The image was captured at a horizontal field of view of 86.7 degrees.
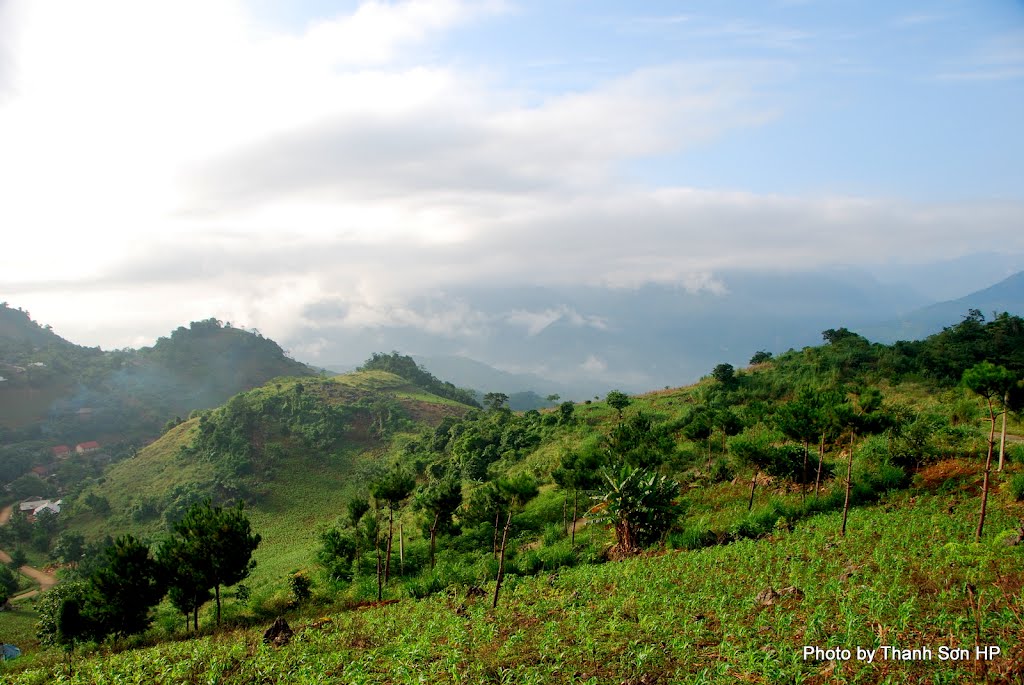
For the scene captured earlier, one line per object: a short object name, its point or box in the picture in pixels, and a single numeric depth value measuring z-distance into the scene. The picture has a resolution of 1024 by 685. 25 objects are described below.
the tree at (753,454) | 22.38
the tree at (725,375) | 46.47
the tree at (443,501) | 22.06
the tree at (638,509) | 18.70
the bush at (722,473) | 26.47
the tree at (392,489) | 20.64
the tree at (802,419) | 18.78
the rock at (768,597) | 10.24
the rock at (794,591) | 10.39
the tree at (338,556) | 23.48
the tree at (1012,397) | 14.08
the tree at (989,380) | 13.62
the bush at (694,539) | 17.59
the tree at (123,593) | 17.34
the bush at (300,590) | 20.48
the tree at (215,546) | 18.41
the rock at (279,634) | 12.09
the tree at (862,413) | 16.89
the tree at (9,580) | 36.44
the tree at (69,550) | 44.16
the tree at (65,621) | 17.75
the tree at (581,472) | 21.77
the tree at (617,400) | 41.61
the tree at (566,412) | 48.59
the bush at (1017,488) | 16.03
